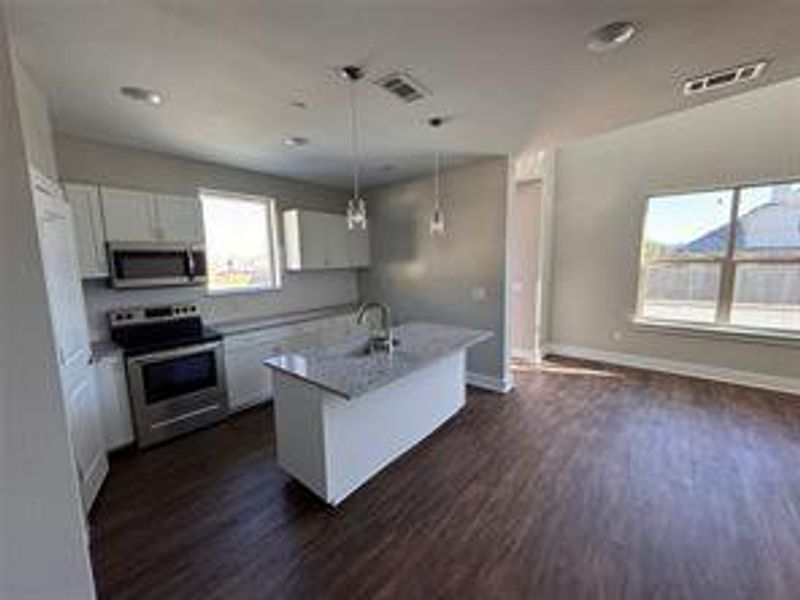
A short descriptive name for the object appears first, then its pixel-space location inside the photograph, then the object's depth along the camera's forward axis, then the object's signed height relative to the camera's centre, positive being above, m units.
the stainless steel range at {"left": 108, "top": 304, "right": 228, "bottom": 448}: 2.96 -0.91
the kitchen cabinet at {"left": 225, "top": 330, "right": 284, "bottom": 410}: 3.57 -1.05
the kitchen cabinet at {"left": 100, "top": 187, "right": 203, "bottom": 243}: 2.98 +0.45
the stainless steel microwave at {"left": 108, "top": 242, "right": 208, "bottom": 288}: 3.02 +0.02
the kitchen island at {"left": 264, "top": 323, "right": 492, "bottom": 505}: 2.21 -1.02
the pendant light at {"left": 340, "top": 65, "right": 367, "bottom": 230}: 2.02 +1.08
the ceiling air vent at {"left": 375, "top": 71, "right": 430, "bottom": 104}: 2.12 +1.09
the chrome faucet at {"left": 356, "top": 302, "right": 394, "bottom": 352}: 2.78 -0.60
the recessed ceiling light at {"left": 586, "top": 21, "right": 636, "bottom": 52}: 1.67 +1.08
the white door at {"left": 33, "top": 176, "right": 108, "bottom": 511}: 1.97 -0.41
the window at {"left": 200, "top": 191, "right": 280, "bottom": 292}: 4.00 +0.27
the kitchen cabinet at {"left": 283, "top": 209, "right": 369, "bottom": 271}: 4.43 +0.29
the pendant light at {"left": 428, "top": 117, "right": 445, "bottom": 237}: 3.00 +0.84
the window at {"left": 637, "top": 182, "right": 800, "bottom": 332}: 3.96 -0.03
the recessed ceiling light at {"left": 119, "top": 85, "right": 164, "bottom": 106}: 2.19 +1.09
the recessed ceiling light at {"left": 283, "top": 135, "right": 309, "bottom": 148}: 3.13 +1.10
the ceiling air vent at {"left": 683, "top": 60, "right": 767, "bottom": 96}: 2.08 +1.09
